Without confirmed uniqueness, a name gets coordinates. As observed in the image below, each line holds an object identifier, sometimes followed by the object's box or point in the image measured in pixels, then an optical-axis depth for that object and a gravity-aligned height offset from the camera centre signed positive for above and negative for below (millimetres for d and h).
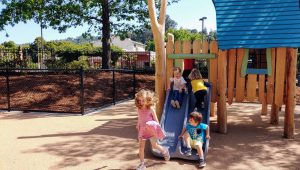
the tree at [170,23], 179625 +28915
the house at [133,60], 24570 +1012
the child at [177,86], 7285 -310
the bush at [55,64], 21891 +643
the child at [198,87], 7172 -329
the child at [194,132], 5914 -1112
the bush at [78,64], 21578 +615
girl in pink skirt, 5526 -806
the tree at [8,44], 53169 +4906
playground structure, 7273 +454
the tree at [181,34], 80362 +9842
